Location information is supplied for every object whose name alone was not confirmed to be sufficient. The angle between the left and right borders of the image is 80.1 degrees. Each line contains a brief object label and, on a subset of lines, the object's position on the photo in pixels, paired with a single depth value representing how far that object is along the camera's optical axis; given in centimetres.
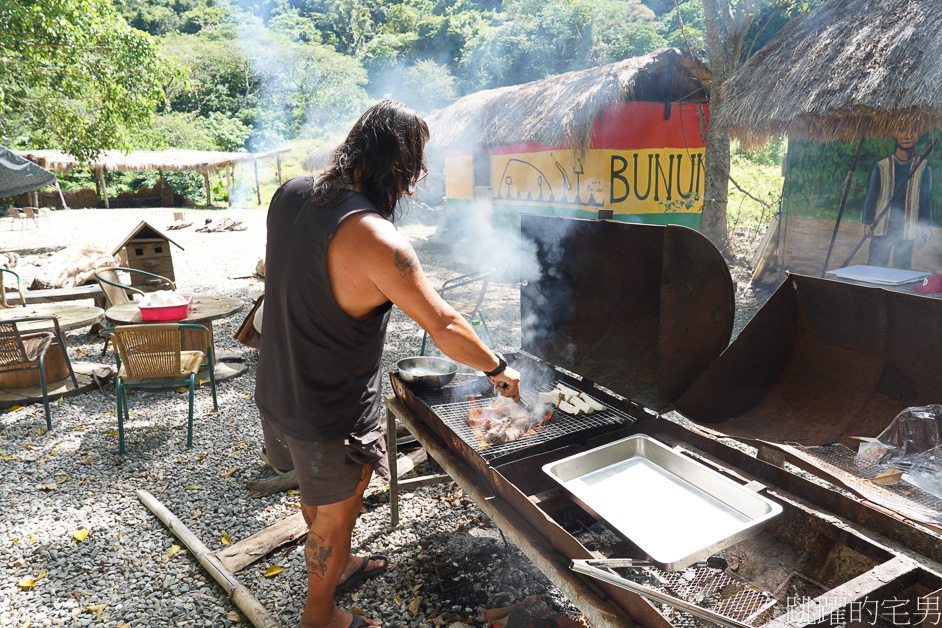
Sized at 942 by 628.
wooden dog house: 736
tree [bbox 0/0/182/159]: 969
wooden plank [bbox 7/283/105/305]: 689
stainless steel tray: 176
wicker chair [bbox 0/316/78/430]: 464
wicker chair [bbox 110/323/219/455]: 432
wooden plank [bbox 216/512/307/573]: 301
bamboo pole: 256
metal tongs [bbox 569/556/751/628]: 132
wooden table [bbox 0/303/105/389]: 548
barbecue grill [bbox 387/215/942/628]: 172
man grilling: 192
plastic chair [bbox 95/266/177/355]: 638
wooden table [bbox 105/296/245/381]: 514
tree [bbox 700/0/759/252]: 907
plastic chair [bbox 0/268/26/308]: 706
